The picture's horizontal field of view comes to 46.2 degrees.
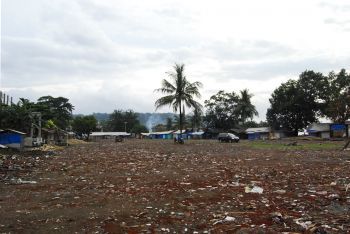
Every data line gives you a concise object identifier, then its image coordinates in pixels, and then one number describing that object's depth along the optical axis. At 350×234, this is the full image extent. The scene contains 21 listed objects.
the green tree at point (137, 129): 131.68
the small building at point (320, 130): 63.43
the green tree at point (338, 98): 59.88
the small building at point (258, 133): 78.88
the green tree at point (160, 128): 151.23
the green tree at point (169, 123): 138.00
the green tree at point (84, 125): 93.19
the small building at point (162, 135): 113.75
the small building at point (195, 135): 94.54
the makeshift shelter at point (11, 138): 30.77
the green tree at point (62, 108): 74.38
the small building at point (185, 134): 97.70
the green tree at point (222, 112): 84.62
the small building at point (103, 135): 116.25
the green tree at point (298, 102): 68.75
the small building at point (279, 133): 75.85
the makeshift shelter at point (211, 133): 84.47
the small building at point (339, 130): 58.41
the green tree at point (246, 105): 78.56
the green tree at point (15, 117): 34.28
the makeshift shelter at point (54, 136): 45.56
